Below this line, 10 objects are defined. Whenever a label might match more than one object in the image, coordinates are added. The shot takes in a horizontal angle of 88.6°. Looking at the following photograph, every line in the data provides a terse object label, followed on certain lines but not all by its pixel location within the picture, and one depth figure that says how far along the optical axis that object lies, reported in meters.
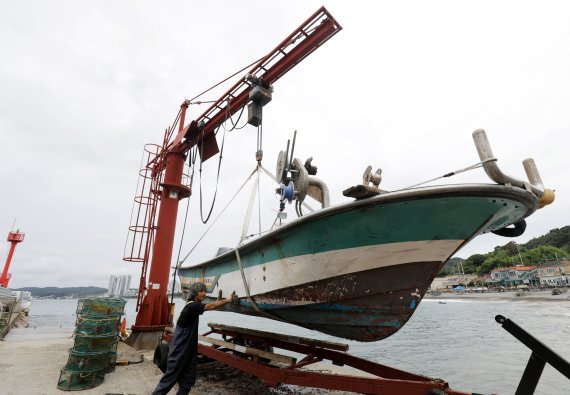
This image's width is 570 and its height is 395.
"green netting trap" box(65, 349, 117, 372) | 4.18
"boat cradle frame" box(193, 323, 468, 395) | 2.68
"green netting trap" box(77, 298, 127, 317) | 5.06
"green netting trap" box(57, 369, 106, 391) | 4.04
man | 3.24
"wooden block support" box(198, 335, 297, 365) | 3.49
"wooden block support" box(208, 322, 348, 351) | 3.99
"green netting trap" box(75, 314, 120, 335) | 4.52
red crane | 5.85
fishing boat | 2.57
